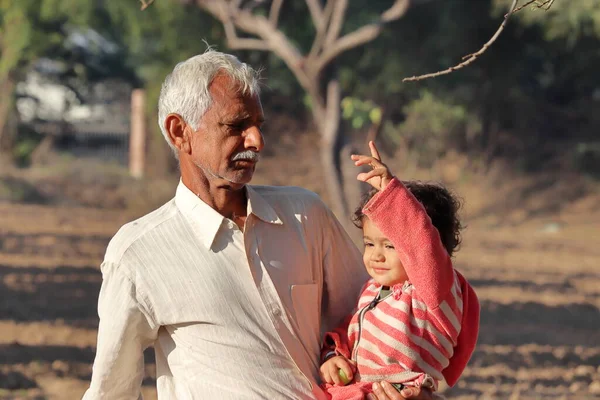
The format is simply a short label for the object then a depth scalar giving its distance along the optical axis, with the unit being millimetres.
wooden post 31642
